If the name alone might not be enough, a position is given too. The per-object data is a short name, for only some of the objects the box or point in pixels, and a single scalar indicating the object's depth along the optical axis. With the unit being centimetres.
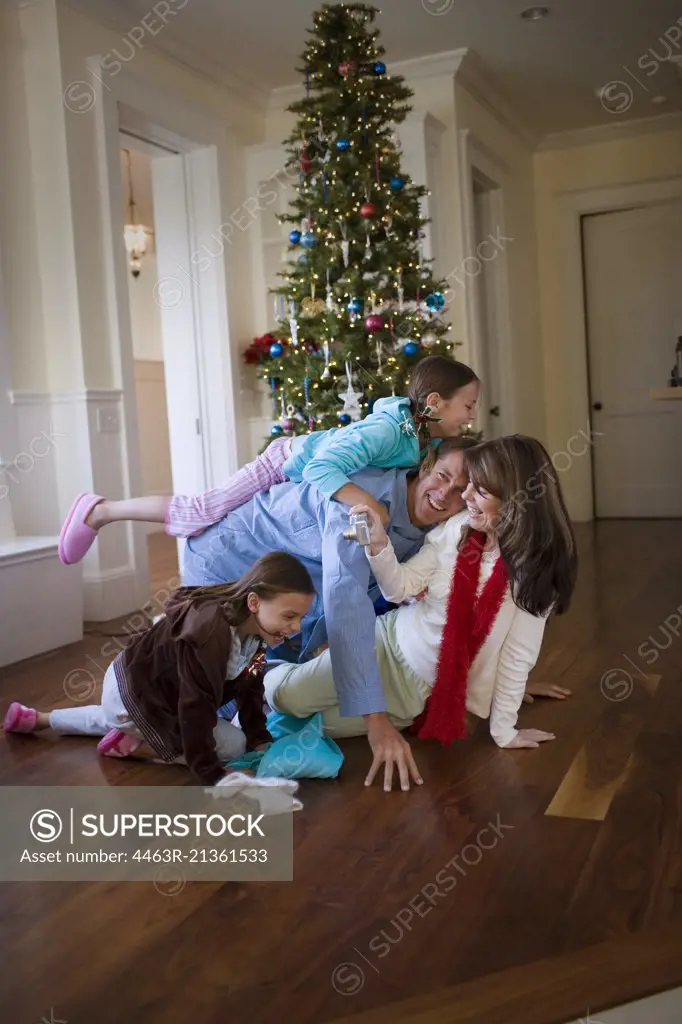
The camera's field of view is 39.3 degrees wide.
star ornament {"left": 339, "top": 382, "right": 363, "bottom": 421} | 400
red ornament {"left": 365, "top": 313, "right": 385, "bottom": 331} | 402
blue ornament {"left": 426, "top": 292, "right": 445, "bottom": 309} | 420
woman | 222
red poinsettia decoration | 511
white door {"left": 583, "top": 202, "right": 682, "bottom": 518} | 688
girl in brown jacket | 206
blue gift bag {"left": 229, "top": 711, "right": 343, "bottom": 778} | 218
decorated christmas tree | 407
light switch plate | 417
